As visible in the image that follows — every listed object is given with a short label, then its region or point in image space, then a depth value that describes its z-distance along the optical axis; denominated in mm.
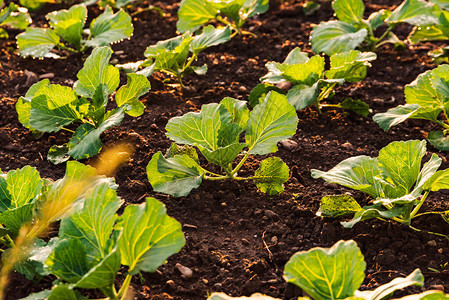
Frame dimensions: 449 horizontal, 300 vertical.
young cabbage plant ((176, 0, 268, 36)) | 8487
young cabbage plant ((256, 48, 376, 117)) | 6727
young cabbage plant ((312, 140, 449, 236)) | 5327
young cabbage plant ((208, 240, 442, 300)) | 4319
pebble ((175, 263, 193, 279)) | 5163
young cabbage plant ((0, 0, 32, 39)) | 8849
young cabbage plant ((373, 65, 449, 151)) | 6403
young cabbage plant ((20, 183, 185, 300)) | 4440
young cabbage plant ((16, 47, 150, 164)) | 6395
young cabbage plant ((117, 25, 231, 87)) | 7218
